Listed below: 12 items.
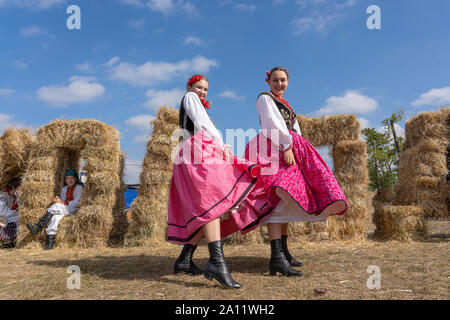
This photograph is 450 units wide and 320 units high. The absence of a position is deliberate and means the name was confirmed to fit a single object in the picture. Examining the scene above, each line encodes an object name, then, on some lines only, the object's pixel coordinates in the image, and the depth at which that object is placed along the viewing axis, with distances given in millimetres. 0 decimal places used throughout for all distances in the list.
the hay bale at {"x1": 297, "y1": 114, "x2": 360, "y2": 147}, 6570
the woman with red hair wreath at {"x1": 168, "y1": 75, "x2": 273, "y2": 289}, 2449
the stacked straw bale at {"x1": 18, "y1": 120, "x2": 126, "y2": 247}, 5832
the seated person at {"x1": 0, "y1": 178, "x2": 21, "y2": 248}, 6233
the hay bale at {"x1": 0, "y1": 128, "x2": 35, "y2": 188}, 6535
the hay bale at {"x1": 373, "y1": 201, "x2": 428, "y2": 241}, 5602
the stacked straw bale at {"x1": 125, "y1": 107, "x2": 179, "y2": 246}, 5898
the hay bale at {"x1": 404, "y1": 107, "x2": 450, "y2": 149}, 6434
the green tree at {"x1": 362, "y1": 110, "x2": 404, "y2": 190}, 21516
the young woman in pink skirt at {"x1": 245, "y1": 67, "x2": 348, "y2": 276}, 2762
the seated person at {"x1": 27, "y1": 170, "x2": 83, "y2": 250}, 5824
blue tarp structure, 12953
